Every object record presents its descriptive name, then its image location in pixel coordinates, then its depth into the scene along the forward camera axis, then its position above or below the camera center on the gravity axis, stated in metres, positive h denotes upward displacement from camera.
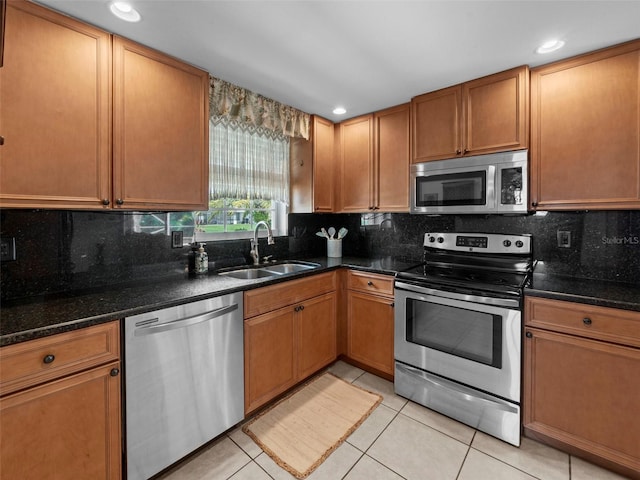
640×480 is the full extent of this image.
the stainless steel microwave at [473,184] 1.98 +0.38
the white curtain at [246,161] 2.36 +0.66
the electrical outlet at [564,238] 2.06 -0.01
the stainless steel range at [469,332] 1.77 -0.62
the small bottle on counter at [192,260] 2.19 -0.16
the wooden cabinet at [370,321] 2.37 -0.69
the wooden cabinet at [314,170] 2.82 +0.66
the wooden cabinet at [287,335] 1.91 -0.71
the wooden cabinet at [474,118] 1.97 +0.86
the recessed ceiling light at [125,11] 1.37 +1.07
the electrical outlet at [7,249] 1.46 -0.05
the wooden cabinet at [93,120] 1.30 +0.60
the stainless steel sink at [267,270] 2.41 -0.28
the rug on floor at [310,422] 1.68 -1.21
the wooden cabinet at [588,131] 1.68 +0.63
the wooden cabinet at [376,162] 2.58 +0.70
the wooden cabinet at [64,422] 1.09 -0.73
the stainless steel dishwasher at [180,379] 1.40 -0.74
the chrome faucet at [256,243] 2.52 -0.05
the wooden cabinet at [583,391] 1.50 -0.83
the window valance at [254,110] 2.11 +1.01
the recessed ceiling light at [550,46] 1.67 +1.09
